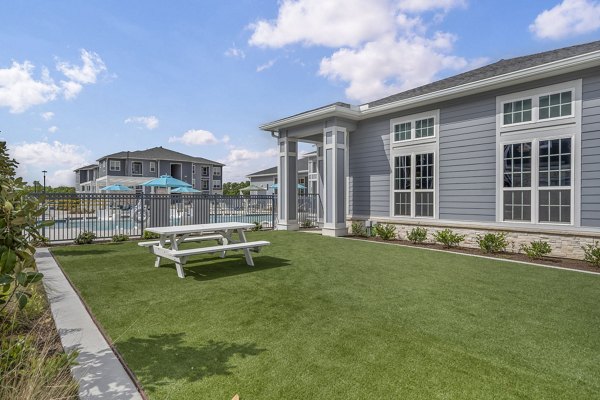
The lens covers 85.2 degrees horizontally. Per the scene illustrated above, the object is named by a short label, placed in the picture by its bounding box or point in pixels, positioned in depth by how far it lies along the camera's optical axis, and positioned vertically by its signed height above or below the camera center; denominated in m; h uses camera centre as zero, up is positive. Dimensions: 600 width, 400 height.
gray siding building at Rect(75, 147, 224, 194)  37.75 +3.28
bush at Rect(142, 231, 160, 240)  10.38 -1.31
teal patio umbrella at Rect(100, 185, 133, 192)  20.59 +0.47
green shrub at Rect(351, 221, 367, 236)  11.41 -1.22
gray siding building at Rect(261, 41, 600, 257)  7.19 +1.16
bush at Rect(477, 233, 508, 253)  8.10 -1.22
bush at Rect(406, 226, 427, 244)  9.66 -1.22
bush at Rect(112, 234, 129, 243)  9.89 -1.31
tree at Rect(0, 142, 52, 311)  1.88 -0.23
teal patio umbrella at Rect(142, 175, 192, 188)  15.61 +0.62
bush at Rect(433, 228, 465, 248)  8.90 -1.20
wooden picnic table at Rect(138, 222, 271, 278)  5.47 -0.95
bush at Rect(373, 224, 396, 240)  10.44 -1.18
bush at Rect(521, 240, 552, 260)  7.30 -1.26
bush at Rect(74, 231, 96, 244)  9.44 -1.24
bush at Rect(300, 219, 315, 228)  14.08 -1.27
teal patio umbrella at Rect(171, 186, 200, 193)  20.41 +0.33
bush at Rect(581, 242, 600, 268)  6.58 -1.23
